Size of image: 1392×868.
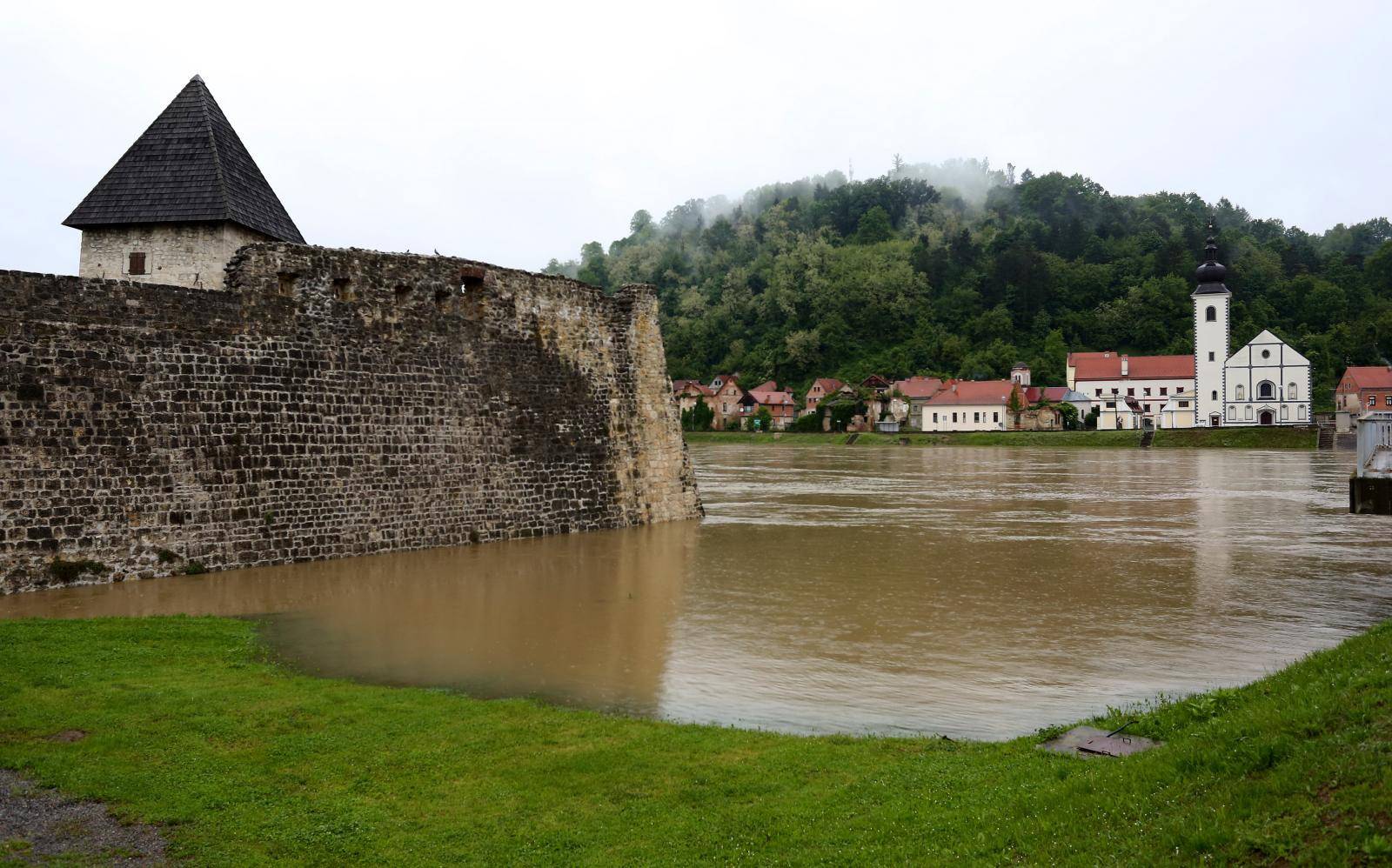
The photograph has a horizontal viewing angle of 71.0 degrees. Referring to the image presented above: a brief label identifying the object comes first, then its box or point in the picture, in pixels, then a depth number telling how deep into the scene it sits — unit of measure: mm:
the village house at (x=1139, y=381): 94938
